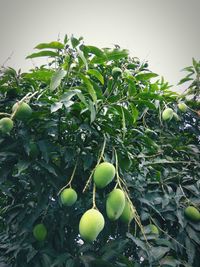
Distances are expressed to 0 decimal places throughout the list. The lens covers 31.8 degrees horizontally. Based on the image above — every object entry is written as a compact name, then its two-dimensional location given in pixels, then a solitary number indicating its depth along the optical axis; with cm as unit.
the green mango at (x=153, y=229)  153
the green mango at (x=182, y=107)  227
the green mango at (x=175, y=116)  212
